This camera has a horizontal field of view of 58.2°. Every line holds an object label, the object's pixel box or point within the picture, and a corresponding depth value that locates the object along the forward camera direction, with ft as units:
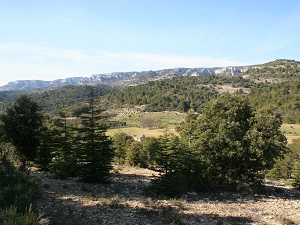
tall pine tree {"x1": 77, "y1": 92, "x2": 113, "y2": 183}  71.05
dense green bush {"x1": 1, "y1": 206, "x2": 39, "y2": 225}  30.26
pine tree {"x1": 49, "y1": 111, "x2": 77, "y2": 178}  75.60
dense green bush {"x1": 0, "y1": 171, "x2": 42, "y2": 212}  39.70
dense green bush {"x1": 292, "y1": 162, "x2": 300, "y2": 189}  105.16
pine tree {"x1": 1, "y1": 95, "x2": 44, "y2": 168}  79.77
